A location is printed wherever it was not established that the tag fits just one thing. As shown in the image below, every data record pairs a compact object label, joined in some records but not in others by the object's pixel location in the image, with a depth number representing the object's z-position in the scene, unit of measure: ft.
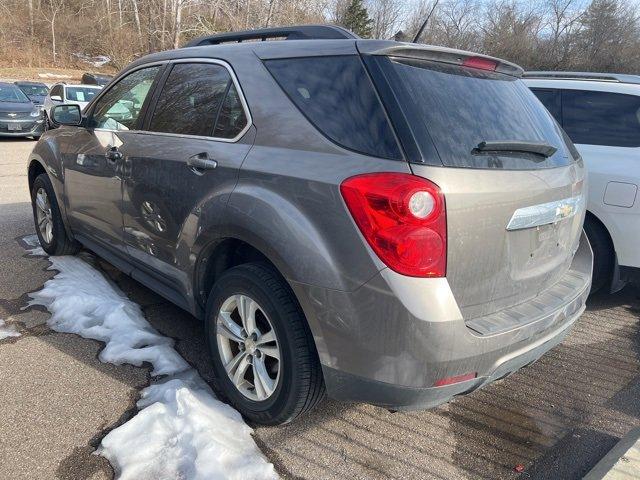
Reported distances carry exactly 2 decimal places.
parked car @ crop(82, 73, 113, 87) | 68.69
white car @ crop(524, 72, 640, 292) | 13.28
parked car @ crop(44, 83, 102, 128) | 50.65
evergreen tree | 158.92
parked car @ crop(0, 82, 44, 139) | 46.34
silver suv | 6.55
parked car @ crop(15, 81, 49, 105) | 63.52
